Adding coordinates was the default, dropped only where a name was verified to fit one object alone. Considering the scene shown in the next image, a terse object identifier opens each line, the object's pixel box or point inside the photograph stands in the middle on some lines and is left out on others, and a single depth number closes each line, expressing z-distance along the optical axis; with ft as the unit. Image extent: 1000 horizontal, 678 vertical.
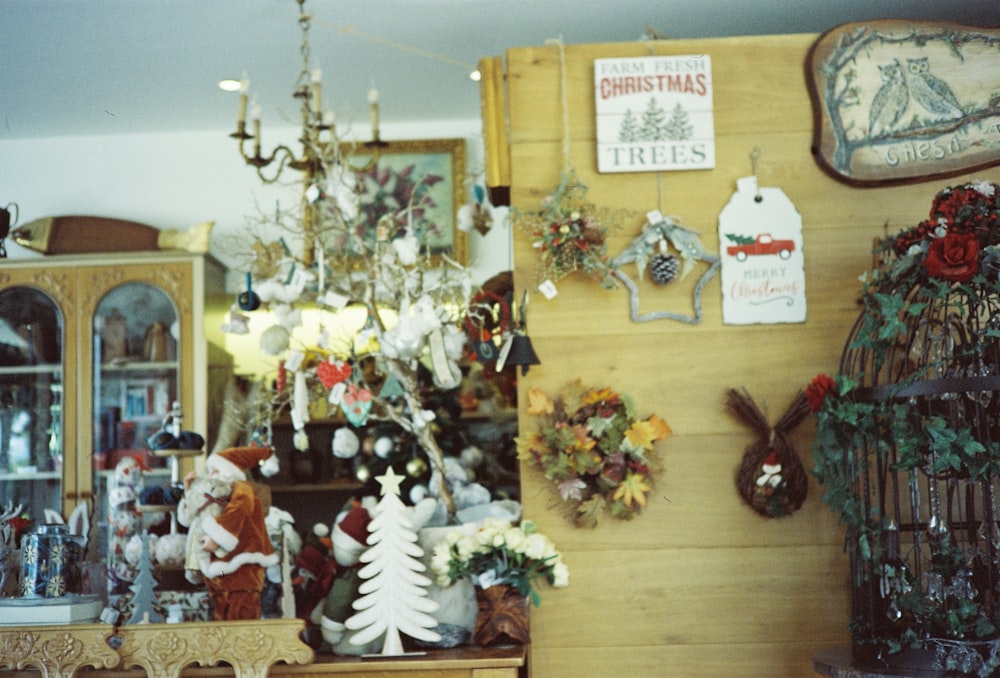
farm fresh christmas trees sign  10.15
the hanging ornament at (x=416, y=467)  13.25
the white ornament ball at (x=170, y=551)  10.15
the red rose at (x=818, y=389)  9.21
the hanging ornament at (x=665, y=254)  9.93
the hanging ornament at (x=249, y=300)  11.65
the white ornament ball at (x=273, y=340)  11.23
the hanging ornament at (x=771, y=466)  9.71
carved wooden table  8.91
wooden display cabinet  16.38
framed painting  16.89
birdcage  8.21
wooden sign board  10.02
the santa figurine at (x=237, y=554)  9.25
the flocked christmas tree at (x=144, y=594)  9.32
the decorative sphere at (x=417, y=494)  12.42
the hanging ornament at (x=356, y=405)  10.37
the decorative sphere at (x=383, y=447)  13.93
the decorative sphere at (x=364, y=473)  14.24
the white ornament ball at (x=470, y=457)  14.16
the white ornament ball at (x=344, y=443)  13.05
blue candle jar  9.33
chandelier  11.38
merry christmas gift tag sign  9.99
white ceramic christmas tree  9.23
